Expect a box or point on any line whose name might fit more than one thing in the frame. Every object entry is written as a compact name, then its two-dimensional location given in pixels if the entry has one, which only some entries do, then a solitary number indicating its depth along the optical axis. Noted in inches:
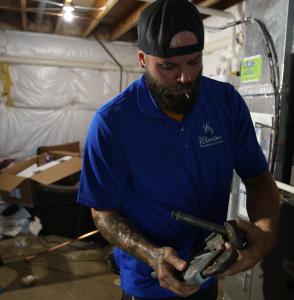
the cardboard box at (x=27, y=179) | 121.1
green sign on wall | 56.8
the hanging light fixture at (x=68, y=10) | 105.7
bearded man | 33.9
